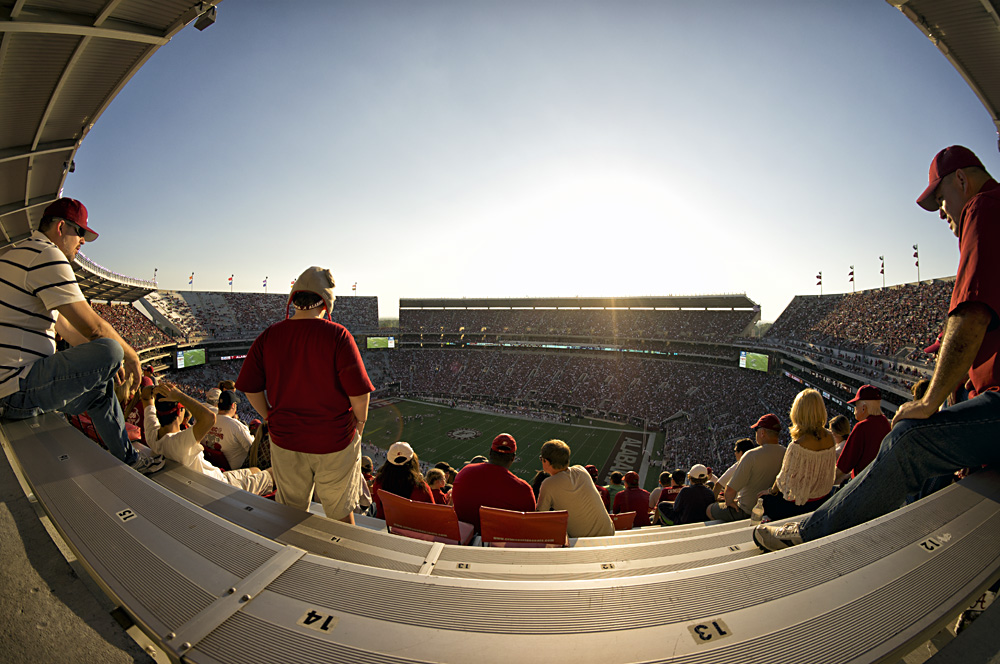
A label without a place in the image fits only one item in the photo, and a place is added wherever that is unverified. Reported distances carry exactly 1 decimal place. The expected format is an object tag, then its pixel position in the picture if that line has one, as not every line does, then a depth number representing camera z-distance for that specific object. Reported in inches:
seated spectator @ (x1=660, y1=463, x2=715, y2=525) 204.4
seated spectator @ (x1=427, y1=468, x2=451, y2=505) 209.0
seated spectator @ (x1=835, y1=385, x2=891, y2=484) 156.9
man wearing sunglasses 105.2
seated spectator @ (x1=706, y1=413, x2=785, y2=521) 166.2
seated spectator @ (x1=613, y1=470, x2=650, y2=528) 236.2
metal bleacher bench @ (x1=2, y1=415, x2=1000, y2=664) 42.1
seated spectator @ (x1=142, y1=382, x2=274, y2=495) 129.9
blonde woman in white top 136.3
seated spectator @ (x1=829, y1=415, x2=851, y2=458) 206.8
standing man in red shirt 107.2
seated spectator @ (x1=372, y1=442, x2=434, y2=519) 166.7
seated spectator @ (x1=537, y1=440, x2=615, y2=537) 139.3
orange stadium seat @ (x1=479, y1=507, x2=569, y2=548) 111.0
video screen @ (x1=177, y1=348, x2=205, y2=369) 1598.2
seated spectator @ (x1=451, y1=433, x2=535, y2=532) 140.3
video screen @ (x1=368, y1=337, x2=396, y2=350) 2369.6
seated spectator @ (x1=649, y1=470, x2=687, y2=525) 291.1
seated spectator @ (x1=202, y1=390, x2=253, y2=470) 196.5
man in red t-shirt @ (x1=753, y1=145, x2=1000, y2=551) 78.7
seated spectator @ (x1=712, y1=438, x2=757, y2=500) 215.5
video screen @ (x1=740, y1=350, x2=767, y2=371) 1321.4
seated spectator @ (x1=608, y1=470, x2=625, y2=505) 313.0
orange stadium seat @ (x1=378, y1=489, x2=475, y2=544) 115.5
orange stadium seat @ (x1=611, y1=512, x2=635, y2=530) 204.8
